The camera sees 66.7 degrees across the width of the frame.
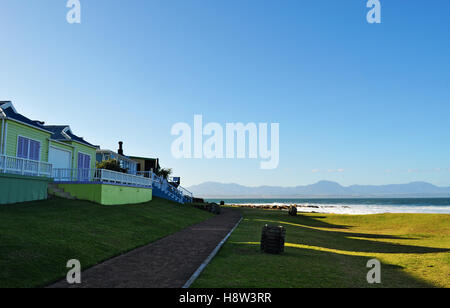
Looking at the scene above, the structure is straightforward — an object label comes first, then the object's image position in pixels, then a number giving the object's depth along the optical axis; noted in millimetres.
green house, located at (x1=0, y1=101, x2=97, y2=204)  20234
